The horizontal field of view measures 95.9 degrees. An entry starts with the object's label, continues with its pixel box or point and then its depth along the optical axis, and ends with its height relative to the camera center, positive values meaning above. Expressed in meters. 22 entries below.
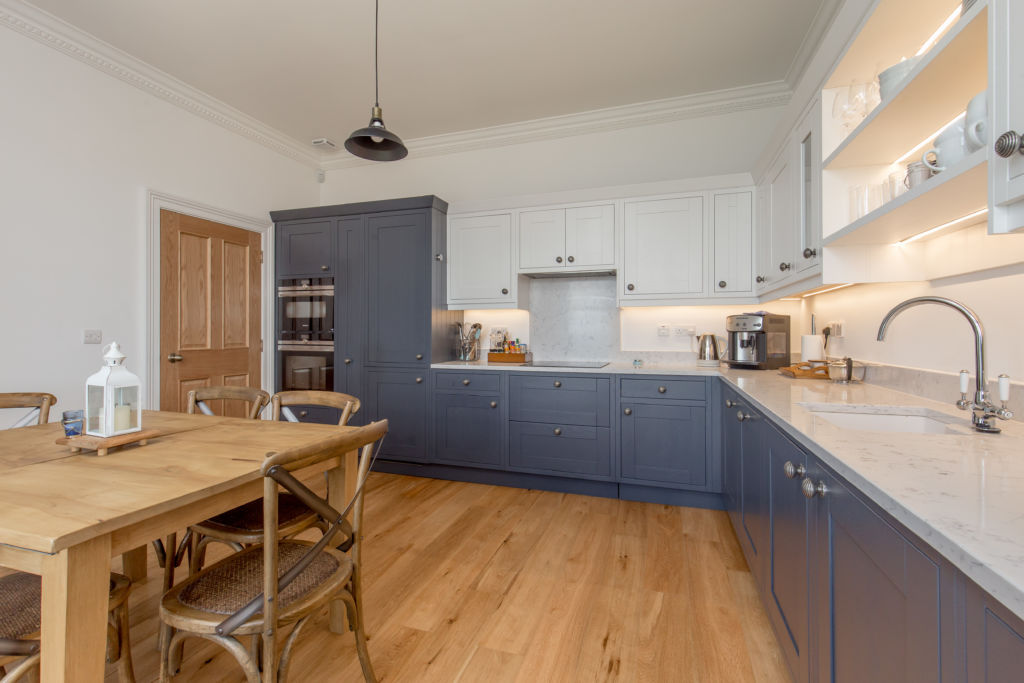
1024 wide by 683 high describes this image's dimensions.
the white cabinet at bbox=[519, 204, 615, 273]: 3.47 +0.80
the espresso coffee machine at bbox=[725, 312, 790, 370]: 2.95 +0.02
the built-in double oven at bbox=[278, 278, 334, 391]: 4.00 +0.08
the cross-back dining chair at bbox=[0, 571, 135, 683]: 1.06 -0.69
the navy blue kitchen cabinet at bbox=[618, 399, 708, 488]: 3.03 -0.66
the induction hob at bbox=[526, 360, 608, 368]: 3.73 -0.17
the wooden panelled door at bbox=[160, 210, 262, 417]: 3.34 +0.28
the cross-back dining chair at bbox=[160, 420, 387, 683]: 1.14 -0.68
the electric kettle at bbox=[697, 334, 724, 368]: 3.45 -0.05
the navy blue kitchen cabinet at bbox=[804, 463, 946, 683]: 0.68 -0.45
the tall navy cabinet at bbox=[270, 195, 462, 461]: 3.69 +0.33
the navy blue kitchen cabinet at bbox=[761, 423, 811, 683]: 1.28 -0.63
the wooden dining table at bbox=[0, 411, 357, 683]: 0.94 -0.37
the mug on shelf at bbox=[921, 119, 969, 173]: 1.11 +0.49
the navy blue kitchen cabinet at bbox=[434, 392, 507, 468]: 3.47 -0.66
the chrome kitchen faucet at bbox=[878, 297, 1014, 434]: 1.25 -0.14
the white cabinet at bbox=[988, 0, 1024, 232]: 0.82 +0.44
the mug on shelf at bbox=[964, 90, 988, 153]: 0.98 +0.49
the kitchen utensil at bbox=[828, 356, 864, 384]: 2.30 -0.13
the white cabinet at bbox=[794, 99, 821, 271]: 1.97 +0.71
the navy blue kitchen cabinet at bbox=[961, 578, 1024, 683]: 0.52 -0.35
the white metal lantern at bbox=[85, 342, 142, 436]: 1.53 -0.19
